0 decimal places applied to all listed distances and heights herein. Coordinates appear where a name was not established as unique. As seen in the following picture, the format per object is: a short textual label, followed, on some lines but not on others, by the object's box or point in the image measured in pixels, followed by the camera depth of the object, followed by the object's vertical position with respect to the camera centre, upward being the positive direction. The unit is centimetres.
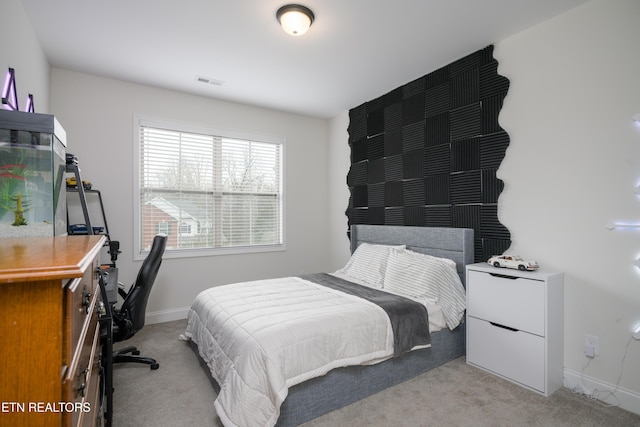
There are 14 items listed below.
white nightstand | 223 -83
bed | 176 -95
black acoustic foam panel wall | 287 +66
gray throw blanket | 230 -78
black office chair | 241 -73
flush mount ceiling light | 228 +143
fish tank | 127 +17
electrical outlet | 223 -92
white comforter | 174 -80
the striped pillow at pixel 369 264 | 319 -53
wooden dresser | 63 -26
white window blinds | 372 +31
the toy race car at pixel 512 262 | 241 -37
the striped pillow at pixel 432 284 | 270 -61
